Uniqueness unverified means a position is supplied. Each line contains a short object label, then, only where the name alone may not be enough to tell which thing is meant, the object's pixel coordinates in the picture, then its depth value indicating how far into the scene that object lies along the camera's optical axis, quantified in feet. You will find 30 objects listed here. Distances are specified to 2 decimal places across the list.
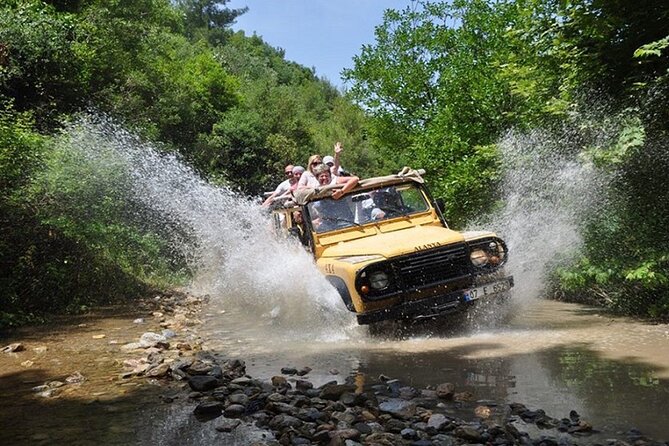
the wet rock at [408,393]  17.37
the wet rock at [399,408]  15.66
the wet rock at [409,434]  14.13
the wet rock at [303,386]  18.26
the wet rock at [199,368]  19.89
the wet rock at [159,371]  20.18
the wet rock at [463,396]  16.90
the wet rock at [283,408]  15.96
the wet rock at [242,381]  18.78
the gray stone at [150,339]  25.69
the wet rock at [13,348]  25.00
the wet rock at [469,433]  13.65
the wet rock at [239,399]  16.85
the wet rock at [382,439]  13.55
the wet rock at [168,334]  28.15
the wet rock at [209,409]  16.43
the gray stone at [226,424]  15.09
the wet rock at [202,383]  18.49
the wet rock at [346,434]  13.99
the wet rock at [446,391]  16.98
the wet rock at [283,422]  14.94
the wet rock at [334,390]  17.30
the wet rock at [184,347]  25.09
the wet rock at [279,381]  18.54
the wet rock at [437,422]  14.51
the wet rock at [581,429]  13.97
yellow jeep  24.08
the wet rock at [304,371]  20.45
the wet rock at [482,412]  15.34
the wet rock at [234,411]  16.30
